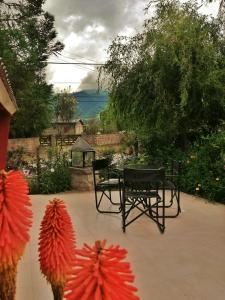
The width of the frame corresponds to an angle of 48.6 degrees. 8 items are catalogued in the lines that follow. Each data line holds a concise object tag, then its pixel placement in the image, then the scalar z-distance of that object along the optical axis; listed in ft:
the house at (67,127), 56.77
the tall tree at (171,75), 15.31
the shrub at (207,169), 13.46
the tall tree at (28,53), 31.94
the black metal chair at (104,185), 12.04
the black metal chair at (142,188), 9.45
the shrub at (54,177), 16.23
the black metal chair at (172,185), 11.37
